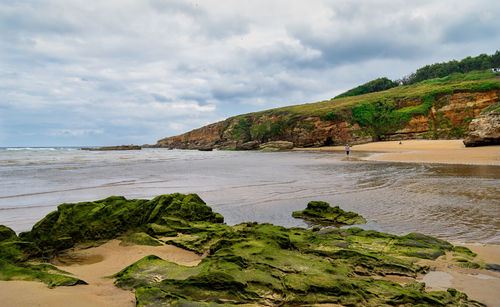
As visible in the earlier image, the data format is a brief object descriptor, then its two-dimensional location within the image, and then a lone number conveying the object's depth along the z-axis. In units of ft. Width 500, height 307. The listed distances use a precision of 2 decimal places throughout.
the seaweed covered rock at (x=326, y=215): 23.93
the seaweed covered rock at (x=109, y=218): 16.85
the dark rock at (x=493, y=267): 13.40
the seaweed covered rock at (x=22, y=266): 11.07
